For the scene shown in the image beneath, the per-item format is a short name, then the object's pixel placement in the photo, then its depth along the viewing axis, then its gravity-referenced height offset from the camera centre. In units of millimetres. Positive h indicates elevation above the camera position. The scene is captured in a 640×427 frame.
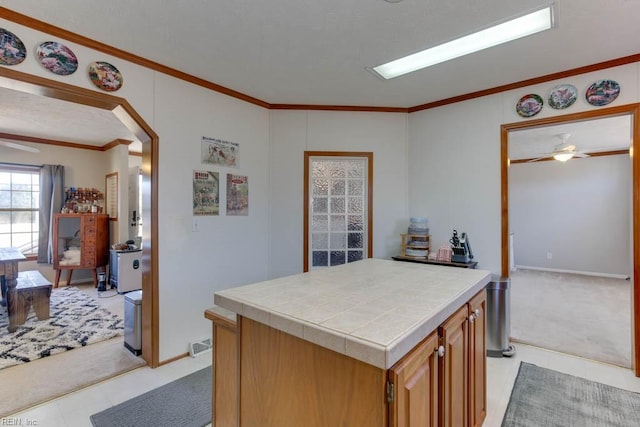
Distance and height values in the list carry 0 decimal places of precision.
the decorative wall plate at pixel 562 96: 2719 +1060
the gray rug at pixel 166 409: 1936 -1298
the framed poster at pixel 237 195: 3229 +221
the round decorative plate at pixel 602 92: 2555 +1029
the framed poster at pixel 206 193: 2934 +218
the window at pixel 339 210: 3725 +59
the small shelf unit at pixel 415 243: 3418 -320
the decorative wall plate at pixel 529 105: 2885 +1040
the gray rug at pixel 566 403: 1936 -1298
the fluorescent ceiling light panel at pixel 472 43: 2043 +1299
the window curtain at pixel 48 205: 5199 +182
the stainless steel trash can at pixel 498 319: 2818 -966
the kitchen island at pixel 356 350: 925 -487
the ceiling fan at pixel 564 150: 4559 +985
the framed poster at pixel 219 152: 3010 +645
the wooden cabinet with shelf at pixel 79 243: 5160 -475
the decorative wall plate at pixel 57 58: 2031 +1072
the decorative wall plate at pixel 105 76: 2260 +1052
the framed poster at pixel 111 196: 5502 +362
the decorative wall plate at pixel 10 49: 1876 +1040
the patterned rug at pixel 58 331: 2822 -1246
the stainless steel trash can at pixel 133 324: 2773 -992
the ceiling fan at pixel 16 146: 4453 +1021
